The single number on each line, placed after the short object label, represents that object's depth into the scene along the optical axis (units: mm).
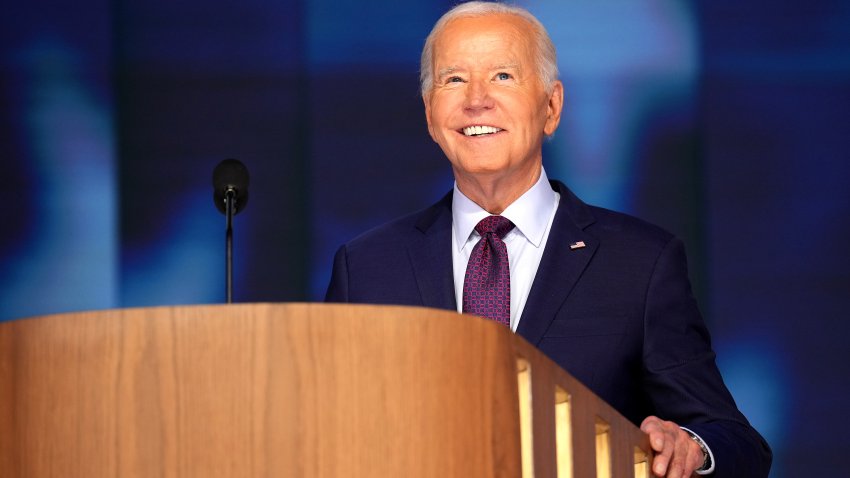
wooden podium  3135
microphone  5664
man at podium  5230
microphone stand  4927
